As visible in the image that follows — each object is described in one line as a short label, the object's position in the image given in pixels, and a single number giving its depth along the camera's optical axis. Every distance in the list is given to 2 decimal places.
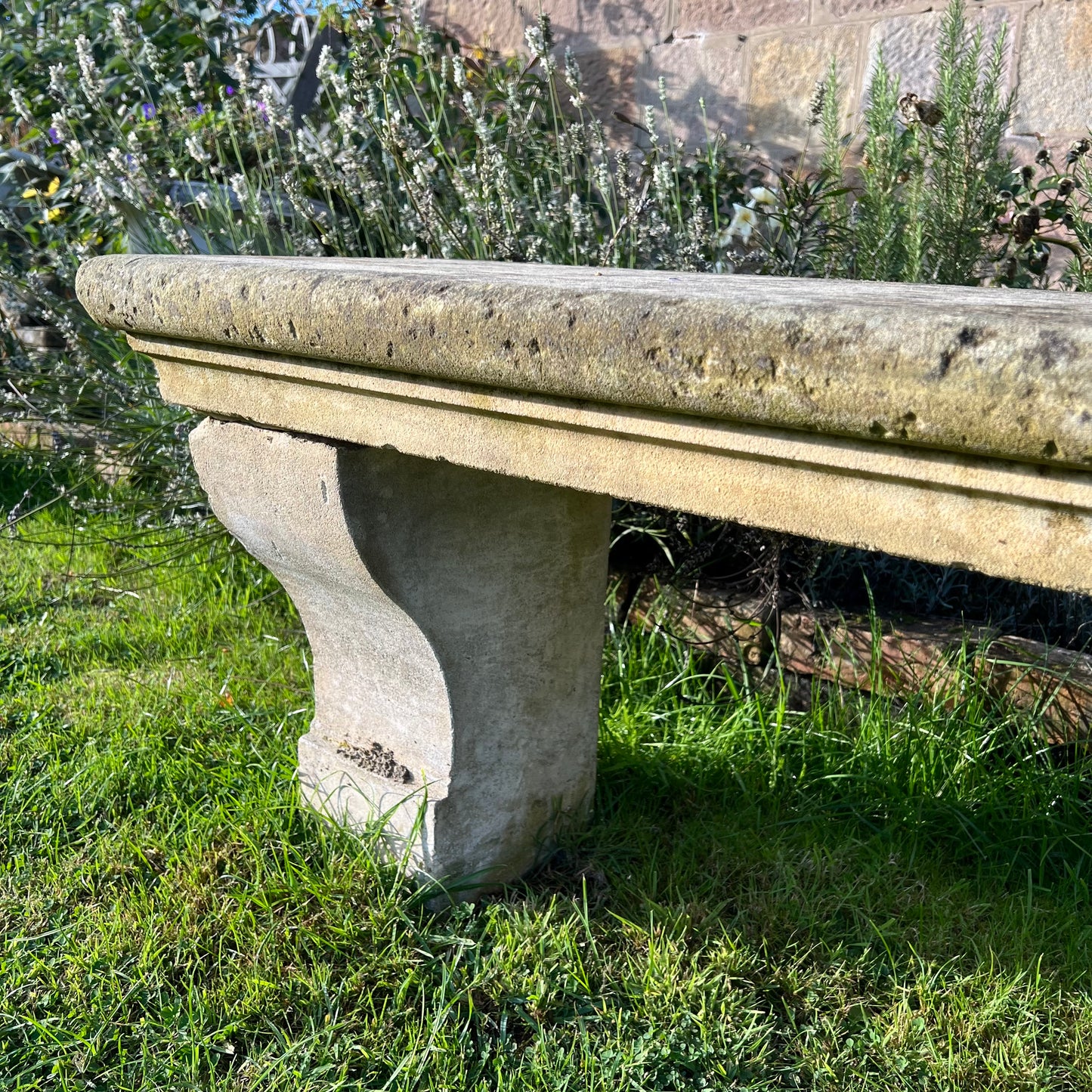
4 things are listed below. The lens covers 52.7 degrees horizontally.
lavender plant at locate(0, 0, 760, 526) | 2.63
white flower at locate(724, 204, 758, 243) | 2.60
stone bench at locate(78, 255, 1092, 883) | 0.83
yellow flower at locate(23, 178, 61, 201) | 3.80
